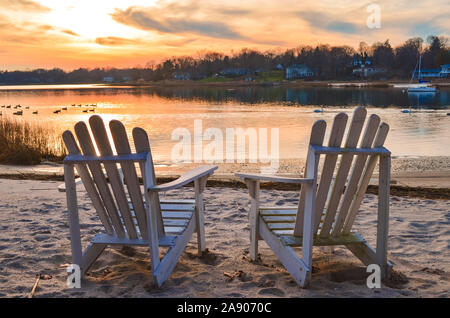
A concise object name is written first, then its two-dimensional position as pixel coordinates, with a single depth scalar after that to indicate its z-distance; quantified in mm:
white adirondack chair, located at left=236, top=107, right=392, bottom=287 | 2703
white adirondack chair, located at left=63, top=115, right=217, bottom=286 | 2691
